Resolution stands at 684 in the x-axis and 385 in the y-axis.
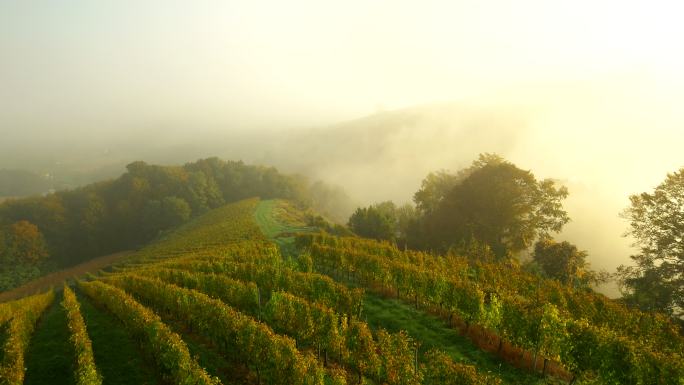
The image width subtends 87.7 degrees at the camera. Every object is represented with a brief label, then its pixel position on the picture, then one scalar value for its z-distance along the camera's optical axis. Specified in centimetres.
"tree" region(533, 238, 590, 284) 4628
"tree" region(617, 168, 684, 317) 3559
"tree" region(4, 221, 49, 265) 8825
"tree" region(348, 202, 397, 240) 6600
